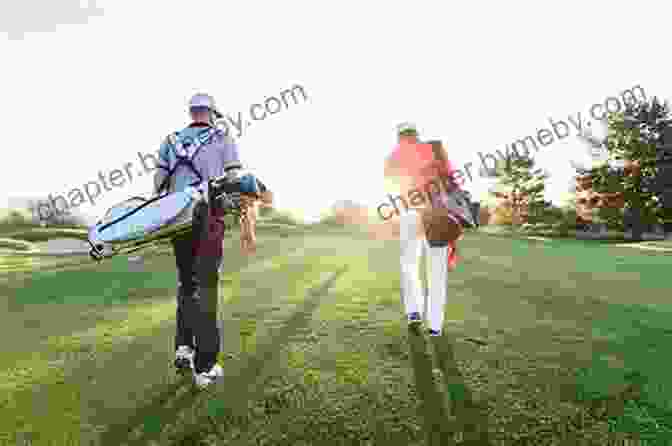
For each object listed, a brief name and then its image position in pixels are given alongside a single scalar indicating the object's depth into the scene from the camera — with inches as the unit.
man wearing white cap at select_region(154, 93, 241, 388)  116.8
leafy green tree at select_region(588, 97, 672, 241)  1323.8
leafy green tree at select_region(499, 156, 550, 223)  1950.1
